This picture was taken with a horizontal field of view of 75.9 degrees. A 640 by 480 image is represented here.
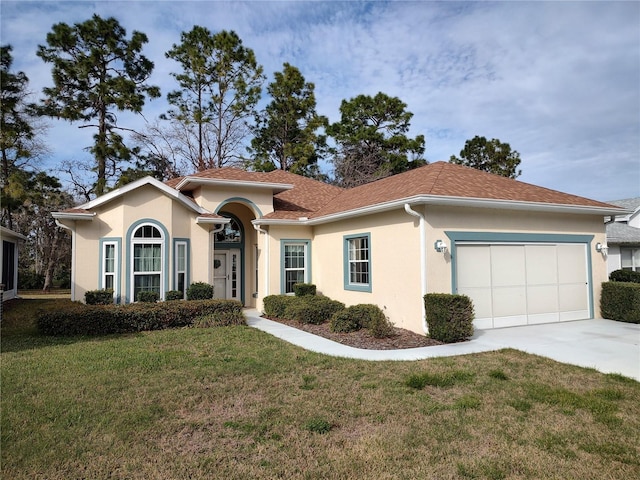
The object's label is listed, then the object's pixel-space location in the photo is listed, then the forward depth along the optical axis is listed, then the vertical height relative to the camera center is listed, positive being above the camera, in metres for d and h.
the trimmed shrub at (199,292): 13.42 -1.01
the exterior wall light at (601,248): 12.67 +0.24
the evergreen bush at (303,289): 14.42 -1.04
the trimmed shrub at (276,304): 13.67 -1.51
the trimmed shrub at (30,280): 31.09 -1.34
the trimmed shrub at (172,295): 13.18 -1.09
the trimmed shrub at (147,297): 12.90 -1.11
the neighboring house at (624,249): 19.05 +0.32
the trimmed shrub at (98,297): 12.44 -1.08
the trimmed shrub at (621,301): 11.59 -1.33
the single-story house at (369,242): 10.70 +0.52
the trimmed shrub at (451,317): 9.33 -1.36
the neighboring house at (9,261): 18.00 +0.11
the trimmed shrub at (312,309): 12.42 -1.54
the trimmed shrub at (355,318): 10.72 -1.58
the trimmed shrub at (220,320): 11.82 -1.73
